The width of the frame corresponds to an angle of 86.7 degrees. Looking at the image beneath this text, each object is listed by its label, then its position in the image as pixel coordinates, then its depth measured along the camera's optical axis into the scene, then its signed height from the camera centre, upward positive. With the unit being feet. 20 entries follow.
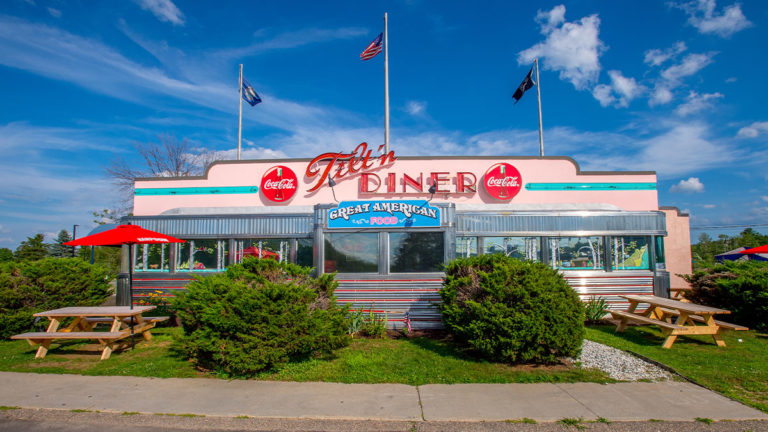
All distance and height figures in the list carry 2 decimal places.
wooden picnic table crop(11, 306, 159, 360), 23.26 -4.96
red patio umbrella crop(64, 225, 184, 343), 26.35 +0.67
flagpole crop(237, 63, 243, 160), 55.77 +17.78
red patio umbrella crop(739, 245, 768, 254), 37.59 -0.85
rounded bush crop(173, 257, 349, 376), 19.38 -3.90
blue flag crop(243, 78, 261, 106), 59.77 +22.24
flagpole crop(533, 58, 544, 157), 54.75 +15.64
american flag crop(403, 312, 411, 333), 28.98 -5.53
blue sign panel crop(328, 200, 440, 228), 31.73 +2.29
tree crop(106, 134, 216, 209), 91.39 +17.59
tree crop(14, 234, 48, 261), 99.20 -0.16
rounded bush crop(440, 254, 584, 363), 20.33 -3.73
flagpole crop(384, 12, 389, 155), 50.51 +20.39
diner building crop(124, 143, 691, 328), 31.53 +1.87
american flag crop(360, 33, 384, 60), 56.08 +26.93
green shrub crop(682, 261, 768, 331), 29.66 -3.77
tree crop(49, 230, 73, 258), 109.91 -0.60
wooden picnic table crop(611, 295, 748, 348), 24.63 -5.11
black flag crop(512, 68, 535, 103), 57.77 +22.55
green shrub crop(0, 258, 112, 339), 27.61 -2.89
